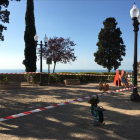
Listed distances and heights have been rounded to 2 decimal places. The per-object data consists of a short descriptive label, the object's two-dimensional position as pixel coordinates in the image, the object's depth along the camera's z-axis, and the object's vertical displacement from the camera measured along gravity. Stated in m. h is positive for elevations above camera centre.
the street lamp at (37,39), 13.44 +2.87
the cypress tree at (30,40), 21.59 +4.42
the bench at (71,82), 14.22 -0.87
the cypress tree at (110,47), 28.38 +4.78
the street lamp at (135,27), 6.89 +2.08
